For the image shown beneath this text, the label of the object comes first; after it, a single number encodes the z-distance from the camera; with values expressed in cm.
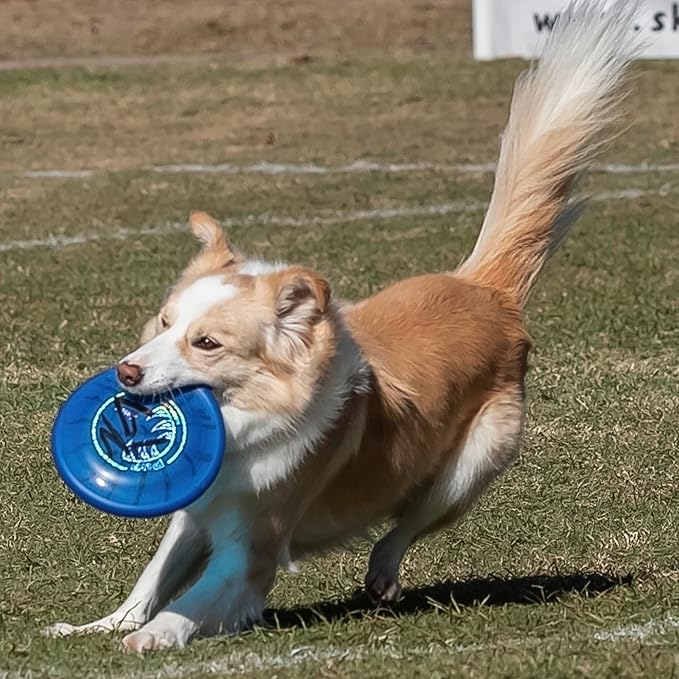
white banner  3547
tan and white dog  1055
